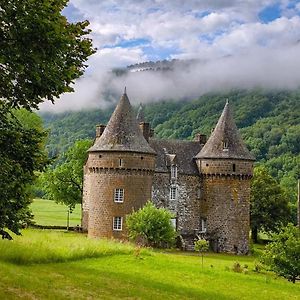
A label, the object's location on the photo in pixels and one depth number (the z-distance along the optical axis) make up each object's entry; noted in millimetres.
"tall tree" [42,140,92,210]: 68000
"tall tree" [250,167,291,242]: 66750
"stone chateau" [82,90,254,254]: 49156
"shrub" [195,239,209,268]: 46969
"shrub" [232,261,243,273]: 32912
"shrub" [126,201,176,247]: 43531
